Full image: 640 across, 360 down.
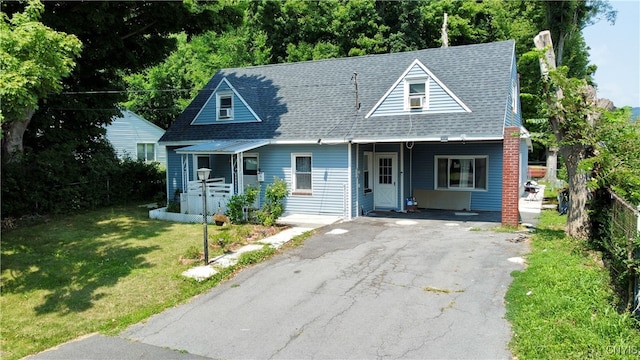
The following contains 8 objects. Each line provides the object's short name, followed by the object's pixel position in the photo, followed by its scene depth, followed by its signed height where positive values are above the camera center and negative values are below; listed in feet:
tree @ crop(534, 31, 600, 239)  34.32 +2.70
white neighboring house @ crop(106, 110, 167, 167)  99.50 +7.06
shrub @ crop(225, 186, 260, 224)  48.01 -4.13
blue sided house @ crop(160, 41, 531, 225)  49.26 +3.39
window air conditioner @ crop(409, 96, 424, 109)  51.70 +7.22
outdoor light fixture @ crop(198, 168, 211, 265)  31.70 -2.40
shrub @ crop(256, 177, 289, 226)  46.75 -4.21
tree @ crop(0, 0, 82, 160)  26.78 +6.89
